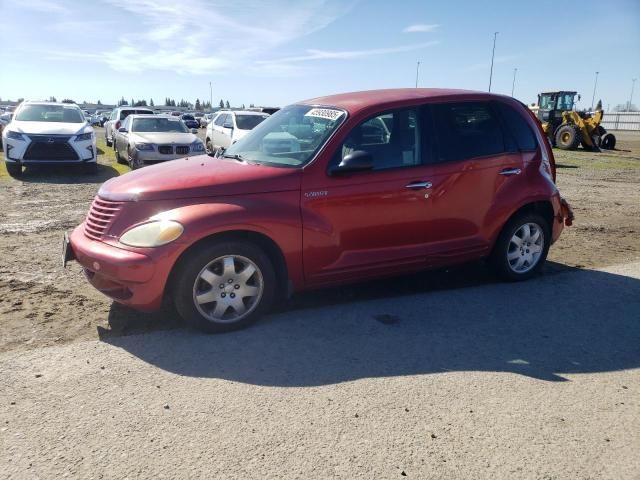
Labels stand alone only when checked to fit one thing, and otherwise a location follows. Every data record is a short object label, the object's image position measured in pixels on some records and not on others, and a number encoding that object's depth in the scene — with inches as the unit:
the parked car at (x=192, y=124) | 1471.0
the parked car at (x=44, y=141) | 474.0
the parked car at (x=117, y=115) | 815.1
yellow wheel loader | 991.0
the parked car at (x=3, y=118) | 867.1
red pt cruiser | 155.6
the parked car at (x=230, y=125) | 614.2
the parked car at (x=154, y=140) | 494.9
